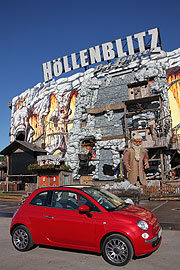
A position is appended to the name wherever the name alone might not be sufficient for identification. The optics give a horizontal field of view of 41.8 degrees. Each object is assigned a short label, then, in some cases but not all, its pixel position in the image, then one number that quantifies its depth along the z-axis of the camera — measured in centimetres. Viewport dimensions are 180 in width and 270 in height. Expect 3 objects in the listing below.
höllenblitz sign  3328
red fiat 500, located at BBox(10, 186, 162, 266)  430
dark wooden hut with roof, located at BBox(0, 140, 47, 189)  2311
